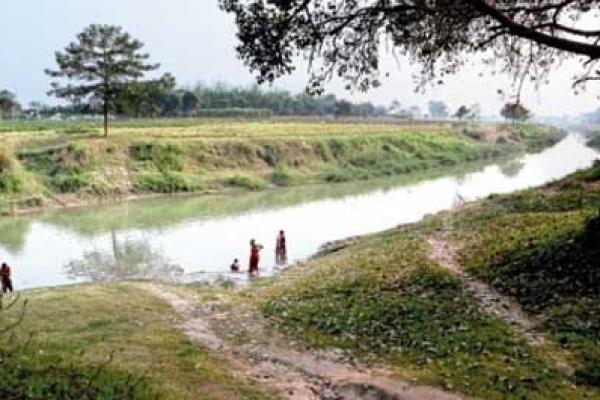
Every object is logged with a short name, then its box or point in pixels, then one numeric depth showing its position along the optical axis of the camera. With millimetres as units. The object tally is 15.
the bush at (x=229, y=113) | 137512
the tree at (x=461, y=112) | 170000
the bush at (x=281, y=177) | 69875
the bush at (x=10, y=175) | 52562
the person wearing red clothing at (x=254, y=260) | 28719
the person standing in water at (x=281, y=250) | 32688
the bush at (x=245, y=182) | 66250
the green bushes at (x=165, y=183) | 61219
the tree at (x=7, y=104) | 115250
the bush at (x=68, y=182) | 55969
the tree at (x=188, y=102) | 134875
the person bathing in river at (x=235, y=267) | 29641
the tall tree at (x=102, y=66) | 67062
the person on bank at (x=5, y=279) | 25719
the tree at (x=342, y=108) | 175250
